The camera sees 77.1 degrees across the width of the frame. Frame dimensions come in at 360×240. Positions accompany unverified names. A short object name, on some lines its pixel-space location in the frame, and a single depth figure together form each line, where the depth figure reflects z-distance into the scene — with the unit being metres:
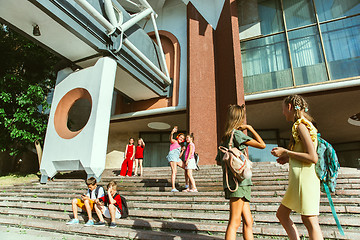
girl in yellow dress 1.84
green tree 10.60
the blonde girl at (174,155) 5.60
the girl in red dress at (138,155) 8.73
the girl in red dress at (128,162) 8.72
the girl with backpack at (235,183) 2.05
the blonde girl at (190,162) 5.35
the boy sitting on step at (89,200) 4.37
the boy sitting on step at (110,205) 4.20
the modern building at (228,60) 9.54
